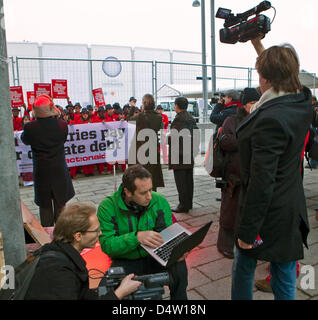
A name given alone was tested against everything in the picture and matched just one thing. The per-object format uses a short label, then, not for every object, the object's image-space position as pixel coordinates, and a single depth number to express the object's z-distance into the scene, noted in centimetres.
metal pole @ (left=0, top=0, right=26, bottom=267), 203
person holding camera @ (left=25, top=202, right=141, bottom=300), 150
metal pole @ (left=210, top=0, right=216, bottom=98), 1088
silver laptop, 206
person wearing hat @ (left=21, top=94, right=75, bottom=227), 379
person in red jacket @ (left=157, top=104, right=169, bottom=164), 899
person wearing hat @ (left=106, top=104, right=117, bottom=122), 940
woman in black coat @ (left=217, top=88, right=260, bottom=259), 332
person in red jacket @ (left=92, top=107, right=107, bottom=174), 837
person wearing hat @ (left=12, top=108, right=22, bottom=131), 817
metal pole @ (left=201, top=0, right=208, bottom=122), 1002
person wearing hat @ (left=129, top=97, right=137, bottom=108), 1033
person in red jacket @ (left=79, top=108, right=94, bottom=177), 807
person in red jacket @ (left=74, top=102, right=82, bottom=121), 906
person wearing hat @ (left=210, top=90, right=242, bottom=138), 397
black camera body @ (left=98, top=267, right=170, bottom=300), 187
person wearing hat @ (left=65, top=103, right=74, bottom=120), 943
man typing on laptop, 232
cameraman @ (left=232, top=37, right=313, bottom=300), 172
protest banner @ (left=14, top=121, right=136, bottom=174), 718
